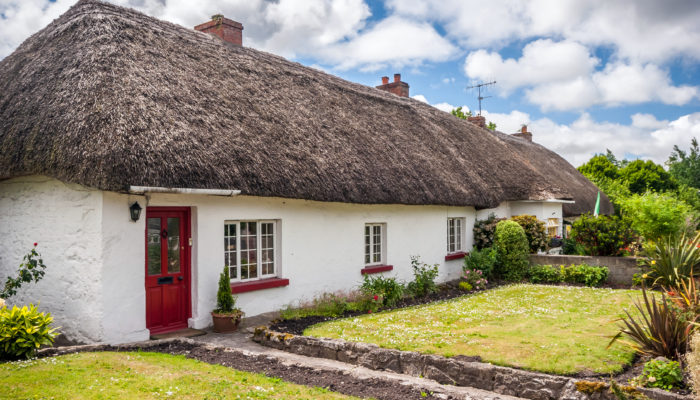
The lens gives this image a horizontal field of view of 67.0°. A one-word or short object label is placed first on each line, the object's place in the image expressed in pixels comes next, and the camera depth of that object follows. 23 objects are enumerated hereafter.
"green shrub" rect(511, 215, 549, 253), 16.22
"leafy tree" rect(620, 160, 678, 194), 43.75
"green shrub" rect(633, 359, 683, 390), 5.51
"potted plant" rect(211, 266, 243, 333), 8.80
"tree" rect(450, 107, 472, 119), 38.32
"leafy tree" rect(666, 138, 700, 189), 44.47
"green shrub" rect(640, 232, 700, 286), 11.61
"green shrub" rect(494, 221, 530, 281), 15.16
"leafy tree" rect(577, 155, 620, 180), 43.41
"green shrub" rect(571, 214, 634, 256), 15.43
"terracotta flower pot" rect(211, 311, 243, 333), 8.79
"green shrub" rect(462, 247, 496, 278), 14.91
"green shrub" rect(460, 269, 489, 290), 14.19
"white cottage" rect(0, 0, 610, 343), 7.85
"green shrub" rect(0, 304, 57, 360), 6.49
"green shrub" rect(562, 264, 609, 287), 14.31
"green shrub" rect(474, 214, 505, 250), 16.13
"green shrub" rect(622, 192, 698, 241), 14.57
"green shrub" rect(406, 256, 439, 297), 12.94
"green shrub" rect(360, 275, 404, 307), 11.54
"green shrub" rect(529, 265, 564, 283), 14.89
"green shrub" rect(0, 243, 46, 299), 7.94
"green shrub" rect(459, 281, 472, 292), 13.96
